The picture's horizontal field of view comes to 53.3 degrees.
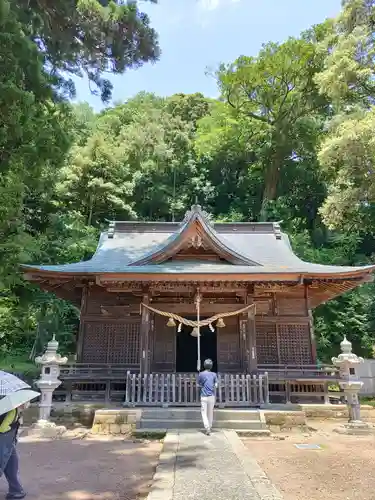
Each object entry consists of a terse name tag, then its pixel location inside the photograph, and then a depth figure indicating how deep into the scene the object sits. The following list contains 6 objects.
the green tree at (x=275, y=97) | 26.69
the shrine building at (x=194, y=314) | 9.95
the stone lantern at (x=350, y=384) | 8.70
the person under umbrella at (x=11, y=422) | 3.98
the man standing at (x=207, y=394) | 7.80
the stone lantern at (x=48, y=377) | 8.82
